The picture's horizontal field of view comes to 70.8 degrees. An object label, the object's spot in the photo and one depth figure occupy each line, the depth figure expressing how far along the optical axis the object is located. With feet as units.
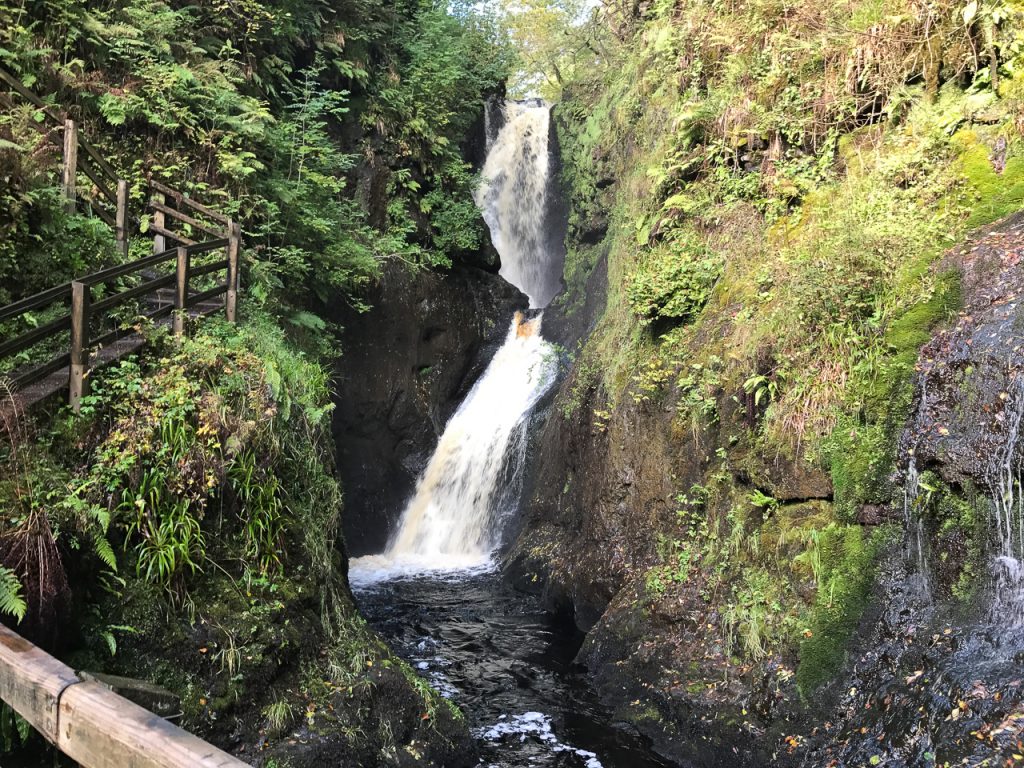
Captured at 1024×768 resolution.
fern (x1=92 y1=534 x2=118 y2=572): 17.04
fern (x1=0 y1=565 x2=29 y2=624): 14.05
